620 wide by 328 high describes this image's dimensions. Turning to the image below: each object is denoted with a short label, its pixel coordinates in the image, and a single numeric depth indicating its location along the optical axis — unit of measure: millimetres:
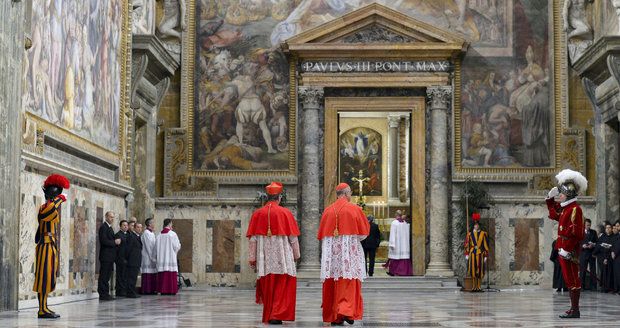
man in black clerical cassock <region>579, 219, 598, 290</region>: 23984
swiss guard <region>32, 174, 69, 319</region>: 13930
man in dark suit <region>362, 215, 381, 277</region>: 27578
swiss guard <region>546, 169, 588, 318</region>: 14281
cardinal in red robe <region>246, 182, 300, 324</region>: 13281
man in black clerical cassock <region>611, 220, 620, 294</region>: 22750
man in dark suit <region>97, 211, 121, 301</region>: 19391
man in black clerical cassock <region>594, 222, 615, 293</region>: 23328
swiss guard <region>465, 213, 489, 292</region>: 25031
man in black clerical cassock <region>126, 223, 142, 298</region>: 20953
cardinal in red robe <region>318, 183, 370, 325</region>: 13227
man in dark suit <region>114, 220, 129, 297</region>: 20359
